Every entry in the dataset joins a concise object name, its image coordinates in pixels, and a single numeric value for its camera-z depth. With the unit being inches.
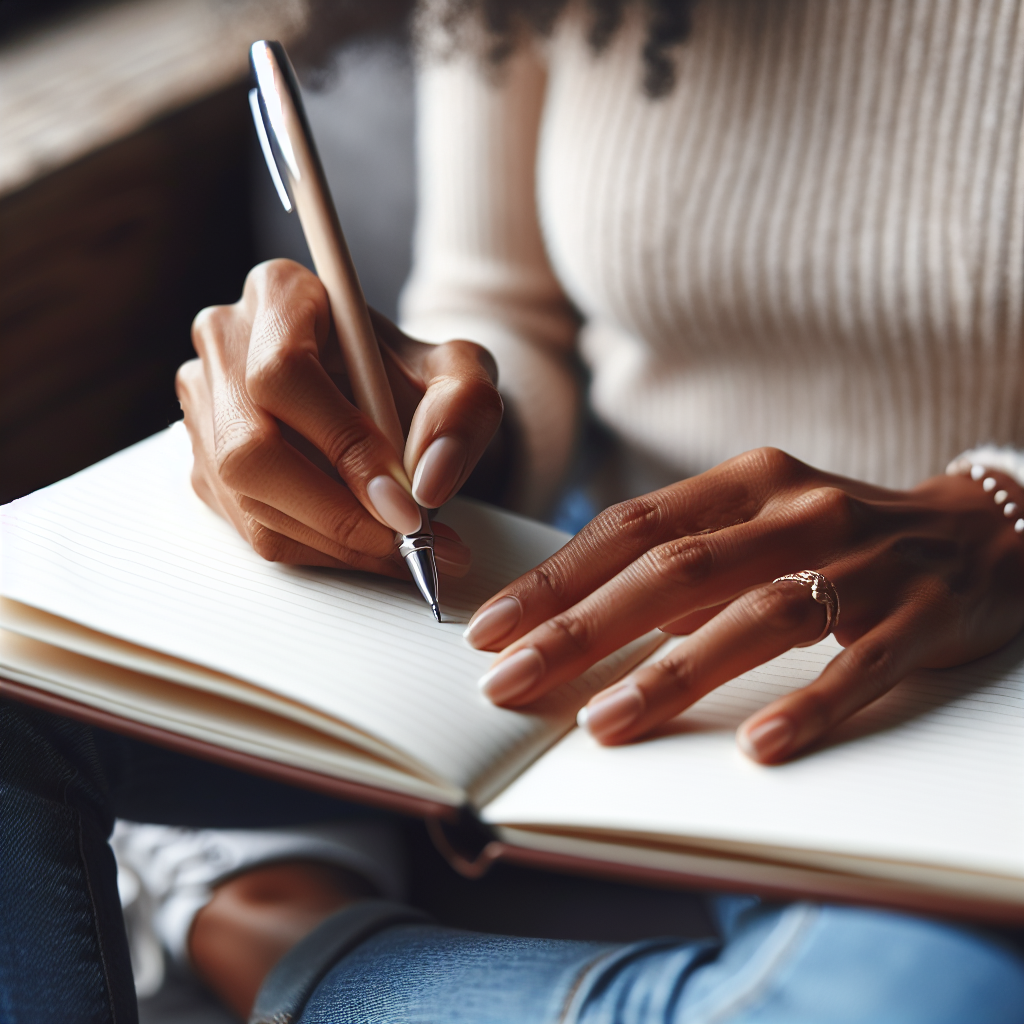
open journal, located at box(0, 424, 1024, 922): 11.9
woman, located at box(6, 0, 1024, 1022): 14.4
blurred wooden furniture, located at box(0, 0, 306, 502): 33.2
